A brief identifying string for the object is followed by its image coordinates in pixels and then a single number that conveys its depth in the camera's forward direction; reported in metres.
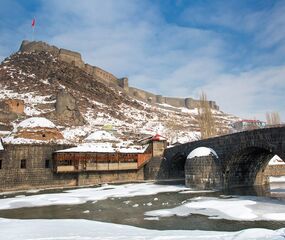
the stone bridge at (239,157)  19.86
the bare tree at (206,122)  55.31
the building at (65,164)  29.70
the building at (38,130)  36.72
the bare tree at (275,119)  69.82
